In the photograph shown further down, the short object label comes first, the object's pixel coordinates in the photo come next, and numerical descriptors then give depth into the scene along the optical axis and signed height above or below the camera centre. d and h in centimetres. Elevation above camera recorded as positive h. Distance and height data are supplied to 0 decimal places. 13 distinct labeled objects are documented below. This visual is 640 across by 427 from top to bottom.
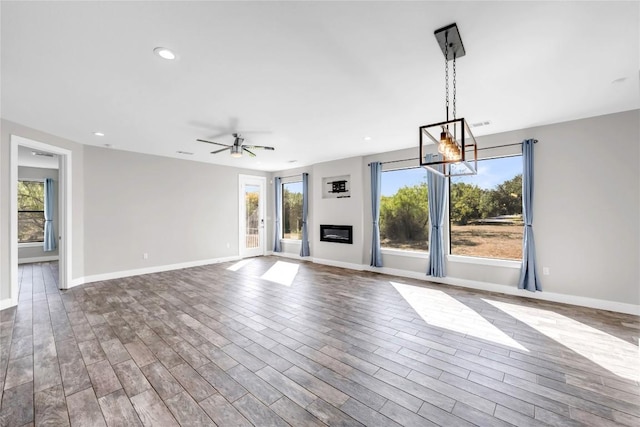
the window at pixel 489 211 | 471 +5
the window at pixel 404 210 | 579 +8
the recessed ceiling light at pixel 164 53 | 225 +141
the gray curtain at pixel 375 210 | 621 +8
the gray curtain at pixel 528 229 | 433 -26
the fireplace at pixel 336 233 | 681 -52
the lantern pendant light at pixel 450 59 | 205 +139
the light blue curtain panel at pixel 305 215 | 792 -3
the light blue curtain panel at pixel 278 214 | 870 +0
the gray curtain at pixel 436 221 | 523 -15
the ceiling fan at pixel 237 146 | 460 +120
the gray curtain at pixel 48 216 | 791 -3
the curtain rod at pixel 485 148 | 438 +120
